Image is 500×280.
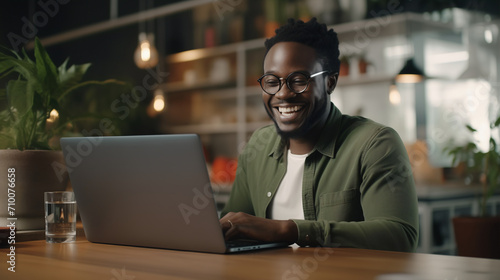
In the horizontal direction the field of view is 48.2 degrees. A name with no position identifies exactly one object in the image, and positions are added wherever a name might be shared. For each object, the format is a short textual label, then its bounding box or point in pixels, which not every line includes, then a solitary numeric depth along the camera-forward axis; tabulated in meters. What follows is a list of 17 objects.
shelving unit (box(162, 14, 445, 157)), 5.50
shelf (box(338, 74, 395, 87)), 4.38
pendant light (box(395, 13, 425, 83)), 3.85
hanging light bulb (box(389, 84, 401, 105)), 4.30
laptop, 1.11
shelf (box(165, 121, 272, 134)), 5.46
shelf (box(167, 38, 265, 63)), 5.38
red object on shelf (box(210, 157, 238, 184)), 5.17
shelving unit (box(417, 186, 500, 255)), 3.35
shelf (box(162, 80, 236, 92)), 5.87
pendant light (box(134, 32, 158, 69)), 4.82
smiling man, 1.46
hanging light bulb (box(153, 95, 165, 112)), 5.43
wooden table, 0.93
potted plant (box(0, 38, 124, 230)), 1.46
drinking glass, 1.38
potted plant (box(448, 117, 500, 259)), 3.25
